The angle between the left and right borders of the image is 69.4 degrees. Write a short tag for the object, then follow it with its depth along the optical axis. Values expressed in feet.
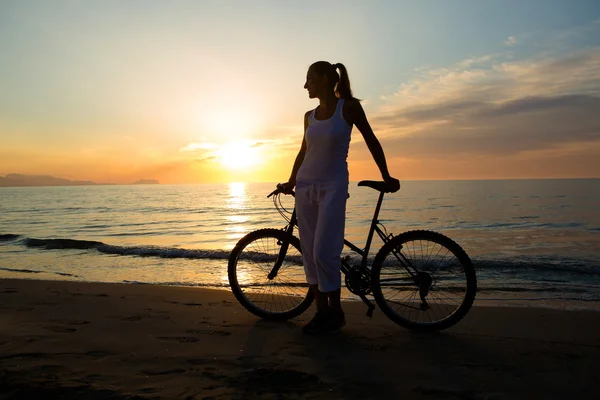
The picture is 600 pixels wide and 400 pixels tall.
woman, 12.59
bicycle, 13.83
